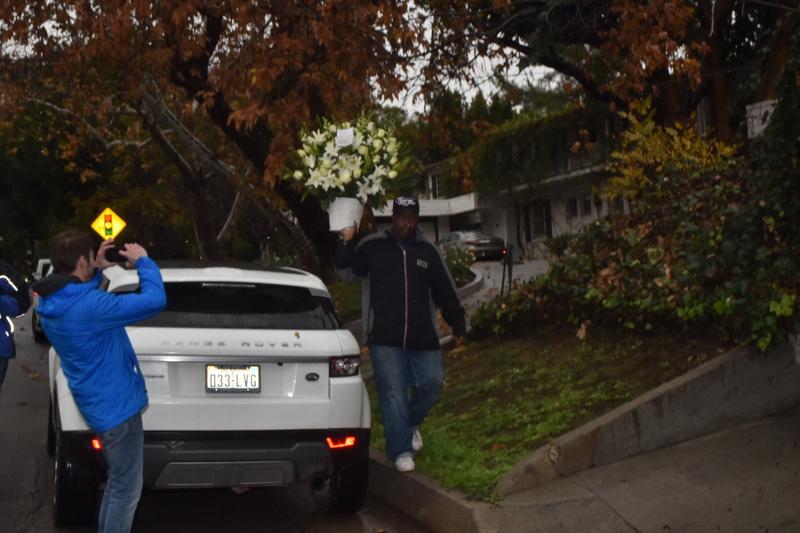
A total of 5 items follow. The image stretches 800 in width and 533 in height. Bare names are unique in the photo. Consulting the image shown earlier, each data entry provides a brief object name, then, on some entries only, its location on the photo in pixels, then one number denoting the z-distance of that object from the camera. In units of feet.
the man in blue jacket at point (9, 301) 22.75
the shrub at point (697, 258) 26.61
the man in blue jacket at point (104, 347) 15.66
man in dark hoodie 23.30
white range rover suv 19.11
